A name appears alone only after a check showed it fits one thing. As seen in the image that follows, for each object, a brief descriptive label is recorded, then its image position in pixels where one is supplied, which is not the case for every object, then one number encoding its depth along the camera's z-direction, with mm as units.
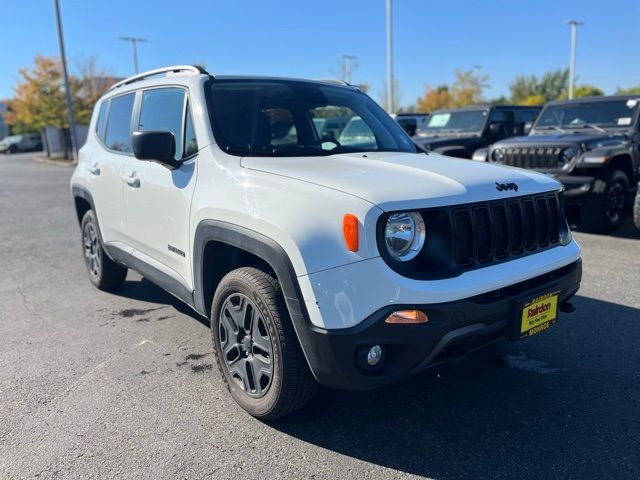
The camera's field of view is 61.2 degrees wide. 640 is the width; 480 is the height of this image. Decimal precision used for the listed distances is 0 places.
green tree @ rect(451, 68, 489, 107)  45594
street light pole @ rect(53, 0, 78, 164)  24156
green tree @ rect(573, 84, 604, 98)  43669
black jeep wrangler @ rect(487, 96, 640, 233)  7215
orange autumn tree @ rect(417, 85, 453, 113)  48281
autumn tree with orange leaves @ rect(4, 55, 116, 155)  31859
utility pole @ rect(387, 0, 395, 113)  23156
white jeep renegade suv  2406
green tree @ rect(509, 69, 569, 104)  62531
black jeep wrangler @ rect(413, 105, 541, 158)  11062
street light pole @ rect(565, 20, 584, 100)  36719
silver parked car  48500
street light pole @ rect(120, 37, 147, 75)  40872
